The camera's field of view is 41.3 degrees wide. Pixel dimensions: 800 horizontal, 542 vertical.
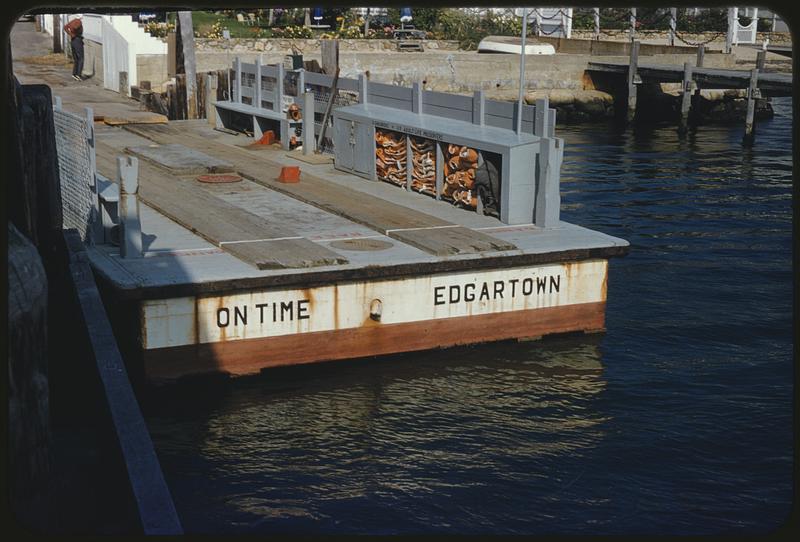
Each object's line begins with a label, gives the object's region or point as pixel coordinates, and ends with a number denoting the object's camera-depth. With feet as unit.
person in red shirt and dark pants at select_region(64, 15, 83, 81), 135.95
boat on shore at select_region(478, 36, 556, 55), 171.32
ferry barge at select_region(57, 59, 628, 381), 41.86
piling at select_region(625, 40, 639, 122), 155.84
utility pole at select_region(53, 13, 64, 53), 166.20
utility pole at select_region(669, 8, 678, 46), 187.11
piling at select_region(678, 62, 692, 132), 145.07
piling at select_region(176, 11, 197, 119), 102.42
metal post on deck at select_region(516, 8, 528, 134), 50.87
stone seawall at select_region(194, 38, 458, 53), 148.15
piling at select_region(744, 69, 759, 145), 129.29
